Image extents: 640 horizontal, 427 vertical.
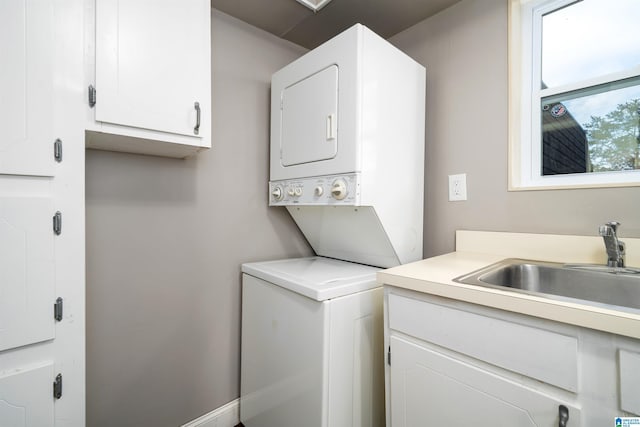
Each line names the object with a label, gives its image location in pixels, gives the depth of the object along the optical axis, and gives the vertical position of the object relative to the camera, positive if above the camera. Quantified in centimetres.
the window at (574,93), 139 +66
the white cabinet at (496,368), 75 -51
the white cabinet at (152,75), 123 +67
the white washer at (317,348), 130 -71
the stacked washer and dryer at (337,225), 135 -8
